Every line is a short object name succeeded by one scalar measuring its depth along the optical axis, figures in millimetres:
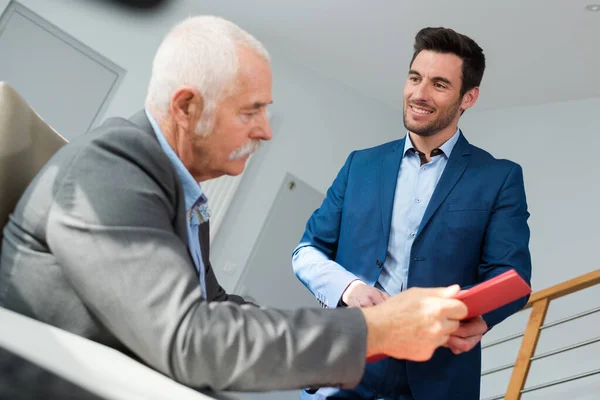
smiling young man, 1914
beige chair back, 1283
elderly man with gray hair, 961
